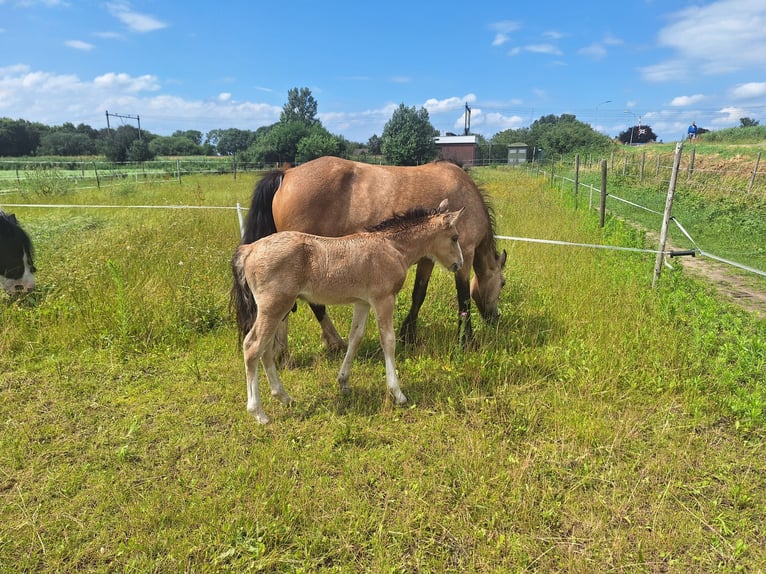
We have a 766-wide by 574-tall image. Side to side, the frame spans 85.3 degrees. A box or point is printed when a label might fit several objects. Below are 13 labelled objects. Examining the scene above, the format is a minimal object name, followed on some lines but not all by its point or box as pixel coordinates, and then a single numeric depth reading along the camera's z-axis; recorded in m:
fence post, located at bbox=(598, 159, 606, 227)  9.94
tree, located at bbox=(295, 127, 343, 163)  42.77
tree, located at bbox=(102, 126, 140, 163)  49.06
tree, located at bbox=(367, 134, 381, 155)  69.81
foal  3.31
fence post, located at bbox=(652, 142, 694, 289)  5.12
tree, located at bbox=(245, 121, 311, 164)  46.19
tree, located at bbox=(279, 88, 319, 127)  81.88
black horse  5.41
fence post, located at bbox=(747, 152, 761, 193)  12.30
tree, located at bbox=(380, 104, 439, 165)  47.31
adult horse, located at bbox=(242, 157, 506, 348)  4.38
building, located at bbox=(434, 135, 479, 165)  61.31
